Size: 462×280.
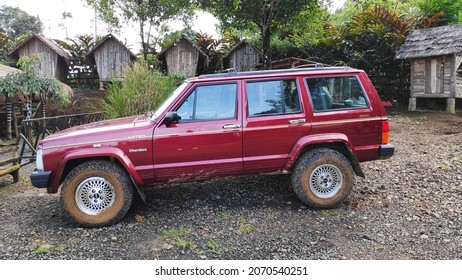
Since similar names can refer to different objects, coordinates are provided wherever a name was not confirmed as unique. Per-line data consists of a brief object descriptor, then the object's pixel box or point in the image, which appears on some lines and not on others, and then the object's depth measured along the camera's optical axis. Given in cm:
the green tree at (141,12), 1689
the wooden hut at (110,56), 1728
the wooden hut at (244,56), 1736
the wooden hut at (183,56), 1728
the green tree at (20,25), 3064
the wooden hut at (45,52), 1730
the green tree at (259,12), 1228
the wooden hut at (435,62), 1194
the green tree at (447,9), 1541
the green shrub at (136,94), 835
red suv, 417
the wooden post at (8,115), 1058
